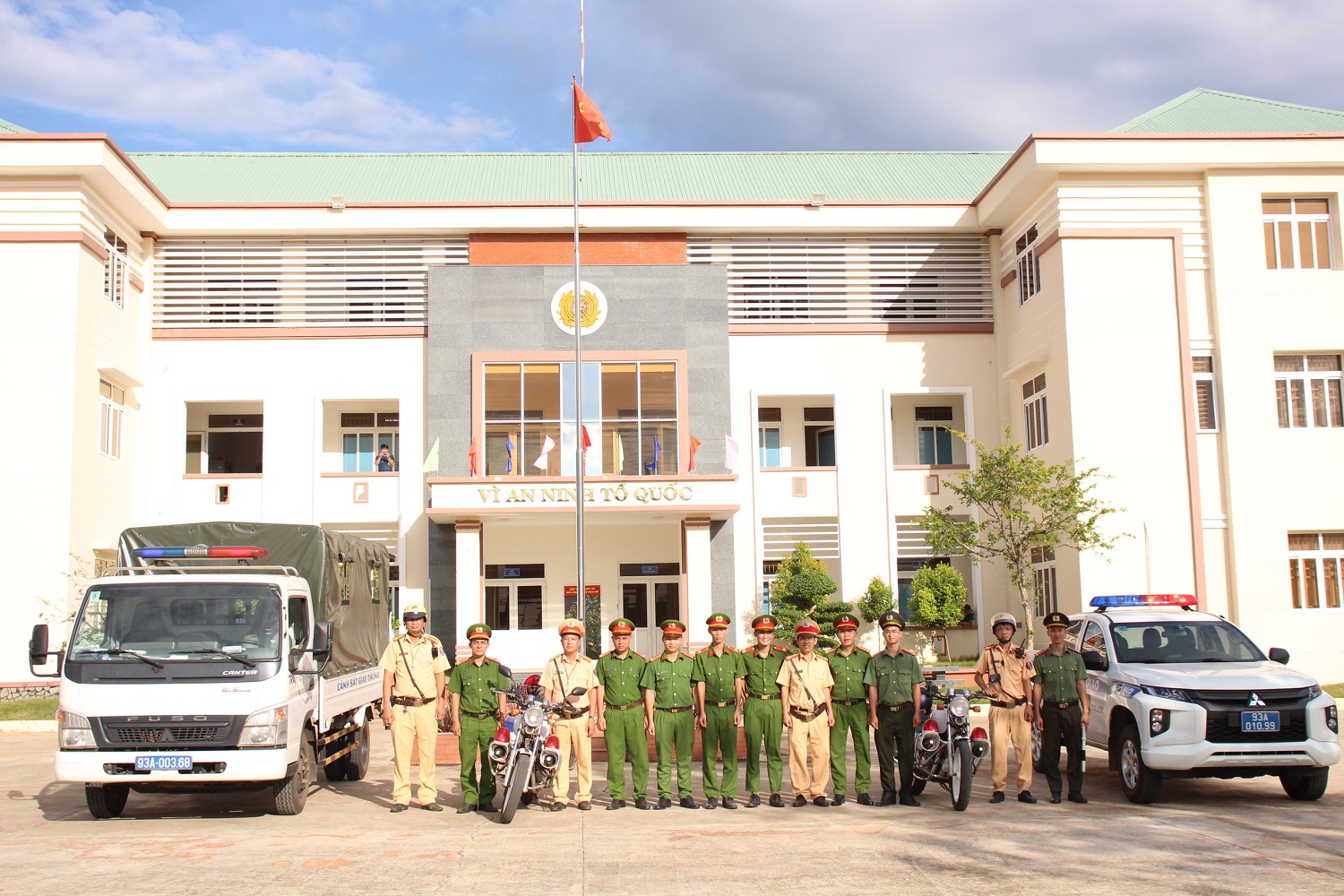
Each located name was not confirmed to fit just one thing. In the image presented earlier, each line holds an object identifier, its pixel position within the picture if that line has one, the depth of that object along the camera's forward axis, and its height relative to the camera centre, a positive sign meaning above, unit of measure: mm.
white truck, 9156 -581
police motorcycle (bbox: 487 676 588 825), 9539 -1281
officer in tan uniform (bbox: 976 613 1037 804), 10359 -1050
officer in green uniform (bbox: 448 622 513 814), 10164 -1061
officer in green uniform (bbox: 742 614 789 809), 10242 -999
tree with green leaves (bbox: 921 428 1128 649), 20578 +1191
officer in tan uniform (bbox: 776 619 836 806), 10188 -1074
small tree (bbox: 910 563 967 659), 24625 -349
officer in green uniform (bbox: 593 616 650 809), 10242 -1130
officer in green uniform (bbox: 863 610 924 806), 10250 -1064
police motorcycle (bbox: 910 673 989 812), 9797 -1376
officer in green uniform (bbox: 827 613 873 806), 10406 -1084
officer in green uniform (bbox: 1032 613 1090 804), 10250 -1075
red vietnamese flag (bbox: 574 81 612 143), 20172 +7822
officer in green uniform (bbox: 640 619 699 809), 10195 -972
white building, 22125 +4404
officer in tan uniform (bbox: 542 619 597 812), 10141 -953
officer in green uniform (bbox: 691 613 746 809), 10258 -1019
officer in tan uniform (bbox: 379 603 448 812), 10164 -944
